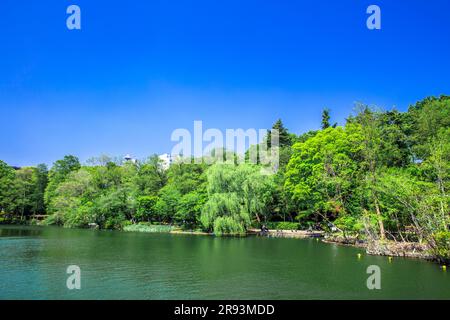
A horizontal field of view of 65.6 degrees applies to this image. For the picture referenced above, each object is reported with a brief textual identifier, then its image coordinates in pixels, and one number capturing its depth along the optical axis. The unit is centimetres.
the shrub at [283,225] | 3856
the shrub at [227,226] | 3456
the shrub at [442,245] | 1685
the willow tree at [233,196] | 3488
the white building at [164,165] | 5938
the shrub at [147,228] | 4375
